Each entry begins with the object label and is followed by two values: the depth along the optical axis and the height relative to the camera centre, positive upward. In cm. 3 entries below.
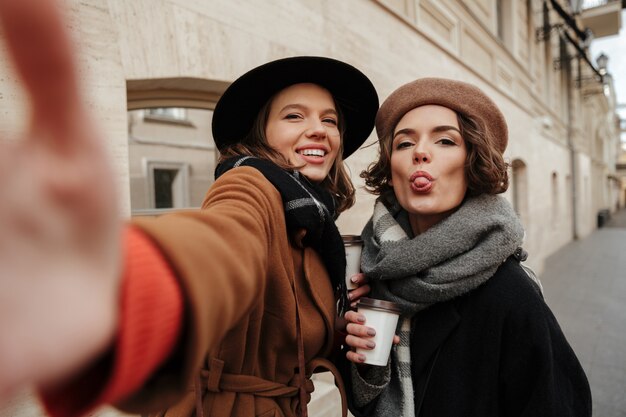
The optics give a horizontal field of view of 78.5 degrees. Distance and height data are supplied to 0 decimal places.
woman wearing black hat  26 -5
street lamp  1267 +460
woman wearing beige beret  105 -25
